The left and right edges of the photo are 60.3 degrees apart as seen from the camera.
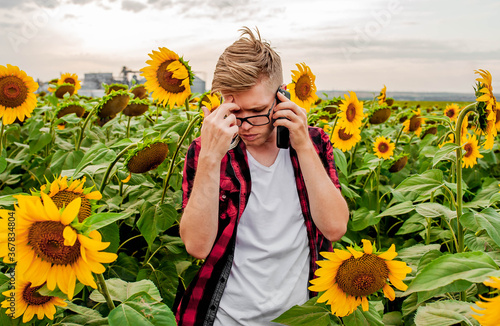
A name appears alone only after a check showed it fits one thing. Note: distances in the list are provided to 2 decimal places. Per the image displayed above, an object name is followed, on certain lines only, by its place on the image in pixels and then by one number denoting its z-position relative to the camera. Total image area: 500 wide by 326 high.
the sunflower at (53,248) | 0.88
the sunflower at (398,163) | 2.86
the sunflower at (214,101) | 2.11
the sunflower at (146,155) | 1.66
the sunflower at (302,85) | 2.59
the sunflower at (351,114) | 3.05
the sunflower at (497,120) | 1.85
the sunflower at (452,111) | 4.67
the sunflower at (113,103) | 2.25
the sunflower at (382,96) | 4.32
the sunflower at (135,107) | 2.42
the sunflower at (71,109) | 2.78
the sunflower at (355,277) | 1.19
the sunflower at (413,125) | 3.77
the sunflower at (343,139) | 3.11
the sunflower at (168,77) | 2.14
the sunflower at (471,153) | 2.80
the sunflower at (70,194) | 1.04
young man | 1.52
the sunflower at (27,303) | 1.13
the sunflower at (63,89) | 3.76
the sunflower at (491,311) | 0.65
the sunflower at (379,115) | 3.33
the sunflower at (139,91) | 3.01
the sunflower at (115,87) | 2.79
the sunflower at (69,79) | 4.59
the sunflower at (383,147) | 3.19
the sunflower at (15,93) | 2.40
